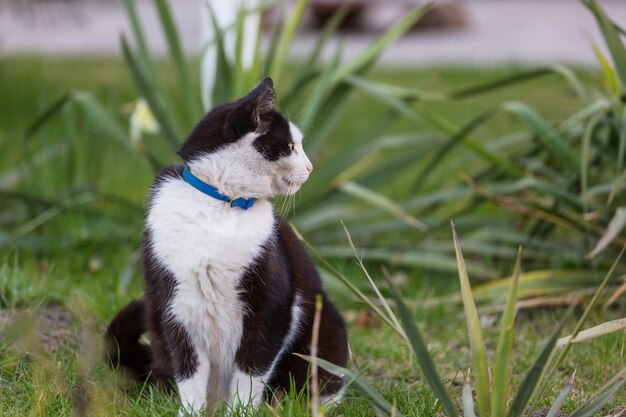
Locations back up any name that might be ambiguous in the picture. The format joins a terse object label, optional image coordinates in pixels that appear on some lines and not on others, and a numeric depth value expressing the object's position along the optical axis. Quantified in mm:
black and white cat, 4680
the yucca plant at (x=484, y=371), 4238
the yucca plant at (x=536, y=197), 7508
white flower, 9648
